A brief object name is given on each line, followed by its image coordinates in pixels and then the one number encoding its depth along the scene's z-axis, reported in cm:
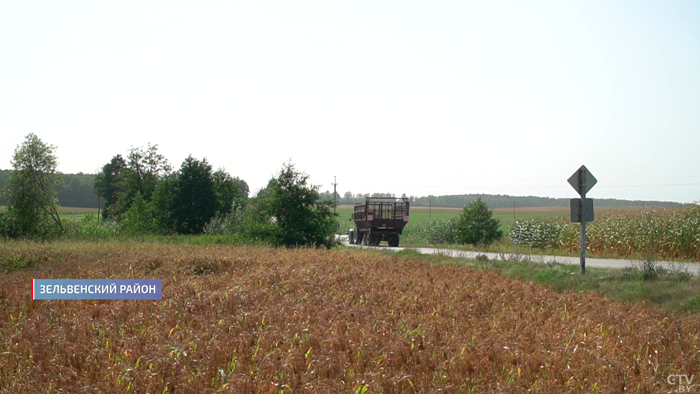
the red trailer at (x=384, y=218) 3266
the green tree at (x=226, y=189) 3491
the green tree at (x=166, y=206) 2841
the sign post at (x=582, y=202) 1539
